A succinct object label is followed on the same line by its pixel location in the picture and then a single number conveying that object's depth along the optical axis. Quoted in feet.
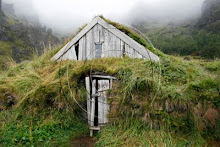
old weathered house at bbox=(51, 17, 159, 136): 19.16
